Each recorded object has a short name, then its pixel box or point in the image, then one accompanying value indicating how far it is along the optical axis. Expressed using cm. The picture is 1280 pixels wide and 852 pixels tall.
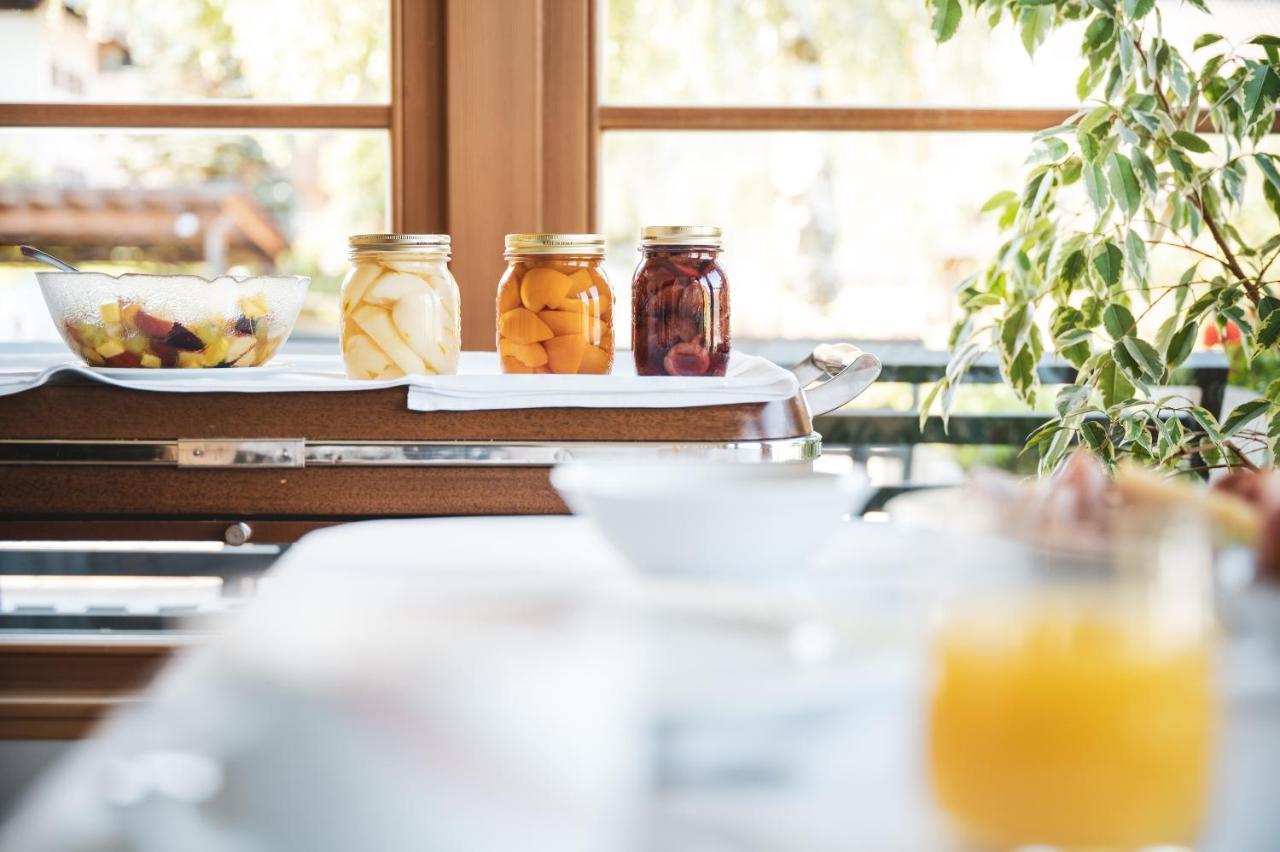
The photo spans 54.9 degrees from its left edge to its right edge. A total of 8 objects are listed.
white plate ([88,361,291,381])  110
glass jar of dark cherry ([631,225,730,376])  118
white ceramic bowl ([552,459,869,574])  50
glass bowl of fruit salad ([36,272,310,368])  116
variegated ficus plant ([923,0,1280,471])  130
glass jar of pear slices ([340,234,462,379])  115
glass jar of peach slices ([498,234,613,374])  118
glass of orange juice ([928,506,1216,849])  31
